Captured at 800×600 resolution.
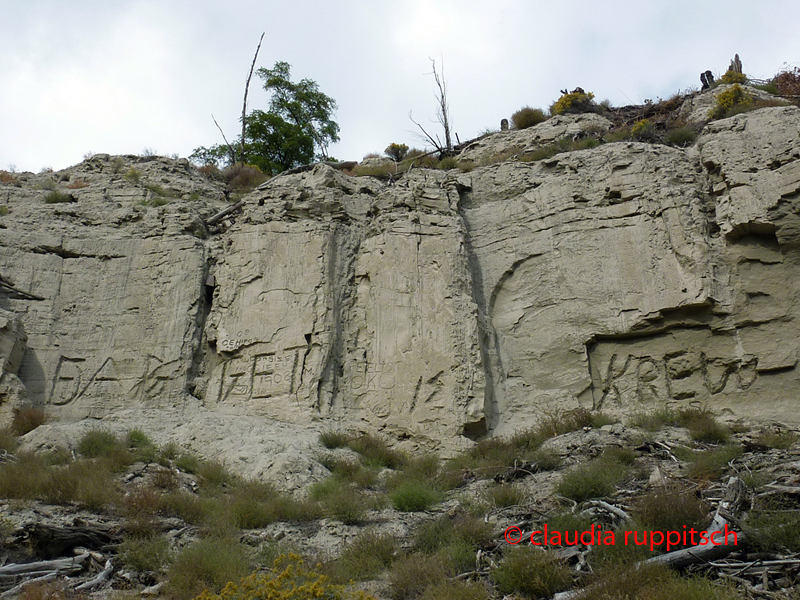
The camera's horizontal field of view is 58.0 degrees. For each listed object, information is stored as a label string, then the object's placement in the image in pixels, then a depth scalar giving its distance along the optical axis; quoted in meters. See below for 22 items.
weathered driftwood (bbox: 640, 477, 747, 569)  6.09
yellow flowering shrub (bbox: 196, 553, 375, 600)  5.77
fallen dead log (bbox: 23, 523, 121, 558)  7.10
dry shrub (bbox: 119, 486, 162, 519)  8.12
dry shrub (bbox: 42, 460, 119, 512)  8.37
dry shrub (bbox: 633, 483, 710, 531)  6.61
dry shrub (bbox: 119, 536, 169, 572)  7.10
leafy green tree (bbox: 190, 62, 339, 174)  24.27
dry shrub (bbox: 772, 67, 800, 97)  17.66
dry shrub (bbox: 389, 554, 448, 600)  6.59
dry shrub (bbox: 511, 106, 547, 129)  19.84
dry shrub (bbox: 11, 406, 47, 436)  11.45
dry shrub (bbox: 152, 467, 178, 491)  9.48
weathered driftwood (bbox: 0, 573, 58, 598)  6.30
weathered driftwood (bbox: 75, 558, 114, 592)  6.52
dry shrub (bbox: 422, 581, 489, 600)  6.19
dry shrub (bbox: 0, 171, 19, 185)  16.41
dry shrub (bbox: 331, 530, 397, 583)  7.06
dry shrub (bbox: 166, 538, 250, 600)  6.56
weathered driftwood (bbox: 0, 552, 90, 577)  6.62
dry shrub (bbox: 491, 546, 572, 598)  6.25
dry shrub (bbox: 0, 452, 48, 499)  8.38
